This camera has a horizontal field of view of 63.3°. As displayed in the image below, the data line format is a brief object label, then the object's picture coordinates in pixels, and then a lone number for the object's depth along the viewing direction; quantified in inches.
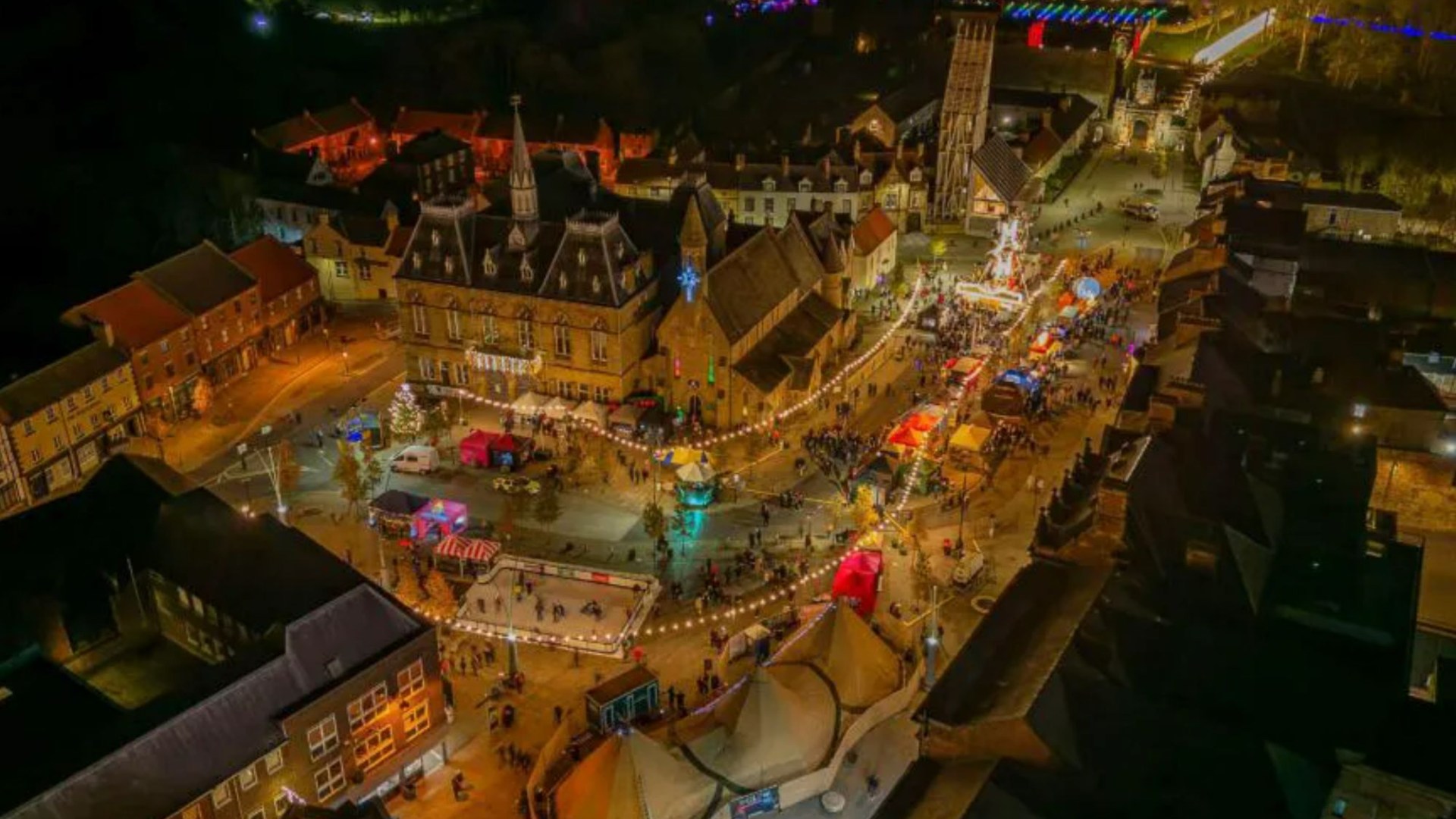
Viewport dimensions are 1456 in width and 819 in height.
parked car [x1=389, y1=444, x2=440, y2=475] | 2118.6
